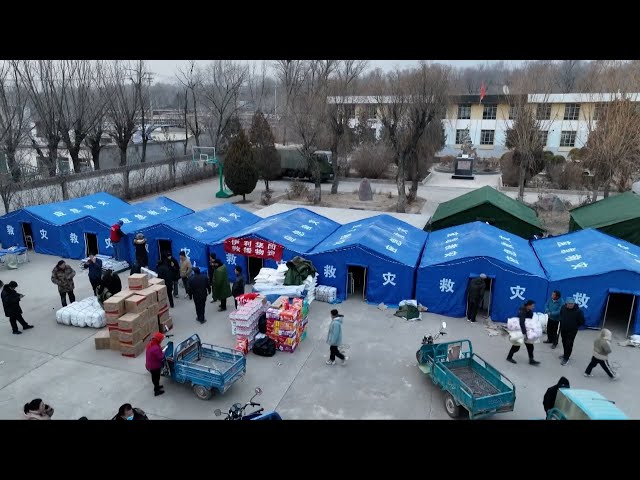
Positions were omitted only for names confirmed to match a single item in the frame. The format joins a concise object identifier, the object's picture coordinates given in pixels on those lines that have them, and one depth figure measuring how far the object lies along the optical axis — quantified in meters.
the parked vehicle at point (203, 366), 8.94
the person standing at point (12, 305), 10.92
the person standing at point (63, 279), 12.39
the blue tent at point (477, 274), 12.43
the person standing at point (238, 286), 12.64
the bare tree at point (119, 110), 30.81
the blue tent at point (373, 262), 13.50
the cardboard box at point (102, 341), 10.88
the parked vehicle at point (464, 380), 8.26
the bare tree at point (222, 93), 39.63
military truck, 35.47
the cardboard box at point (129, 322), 10.52
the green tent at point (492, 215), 18.41
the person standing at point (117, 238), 15.92
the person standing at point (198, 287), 11.85
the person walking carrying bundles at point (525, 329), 10.31
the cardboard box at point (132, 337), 10.59
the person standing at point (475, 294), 12.30
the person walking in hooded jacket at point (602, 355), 9.62
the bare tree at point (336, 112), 28.16
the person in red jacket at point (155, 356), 8.84
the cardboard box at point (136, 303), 10.80
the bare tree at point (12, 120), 21.92
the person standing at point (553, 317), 11.09
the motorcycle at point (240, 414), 7.40
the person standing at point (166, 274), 12.98
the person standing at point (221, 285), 12.73
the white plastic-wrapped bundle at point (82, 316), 11.89
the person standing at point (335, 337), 10.02
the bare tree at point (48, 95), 25.77
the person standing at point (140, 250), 14.84
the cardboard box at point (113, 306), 10.57
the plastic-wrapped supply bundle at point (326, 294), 13.82
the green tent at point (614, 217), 16.44
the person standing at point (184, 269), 13.70
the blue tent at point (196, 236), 15.37
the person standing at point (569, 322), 10.27
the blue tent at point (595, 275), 11.89
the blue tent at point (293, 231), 14.64
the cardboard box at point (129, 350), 10.62
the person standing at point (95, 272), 13.27
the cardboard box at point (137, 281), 11.36
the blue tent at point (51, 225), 17.30
